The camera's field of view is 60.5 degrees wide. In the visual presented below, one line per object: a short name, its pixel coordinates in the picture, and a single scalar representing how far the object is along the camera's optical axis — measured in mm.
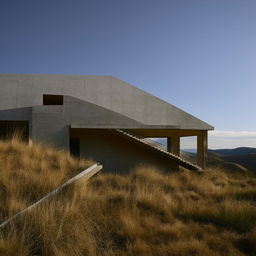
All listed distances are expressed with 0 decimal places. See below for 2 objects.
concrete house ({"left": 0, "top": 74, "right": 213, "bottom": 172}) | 12867
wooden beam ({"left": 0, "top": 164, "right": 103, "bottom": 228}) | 3679
